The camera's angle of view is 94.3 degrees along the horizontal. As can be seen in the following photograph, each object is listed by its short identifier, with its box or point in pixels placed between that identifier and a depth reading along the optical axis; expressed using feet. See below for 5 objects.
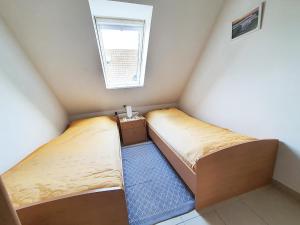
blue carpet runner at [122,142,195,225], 4.29
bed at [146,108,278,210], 4.02
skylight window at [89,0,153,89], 5.73
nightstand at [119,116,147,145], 8.93
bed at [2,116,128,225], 2.95
